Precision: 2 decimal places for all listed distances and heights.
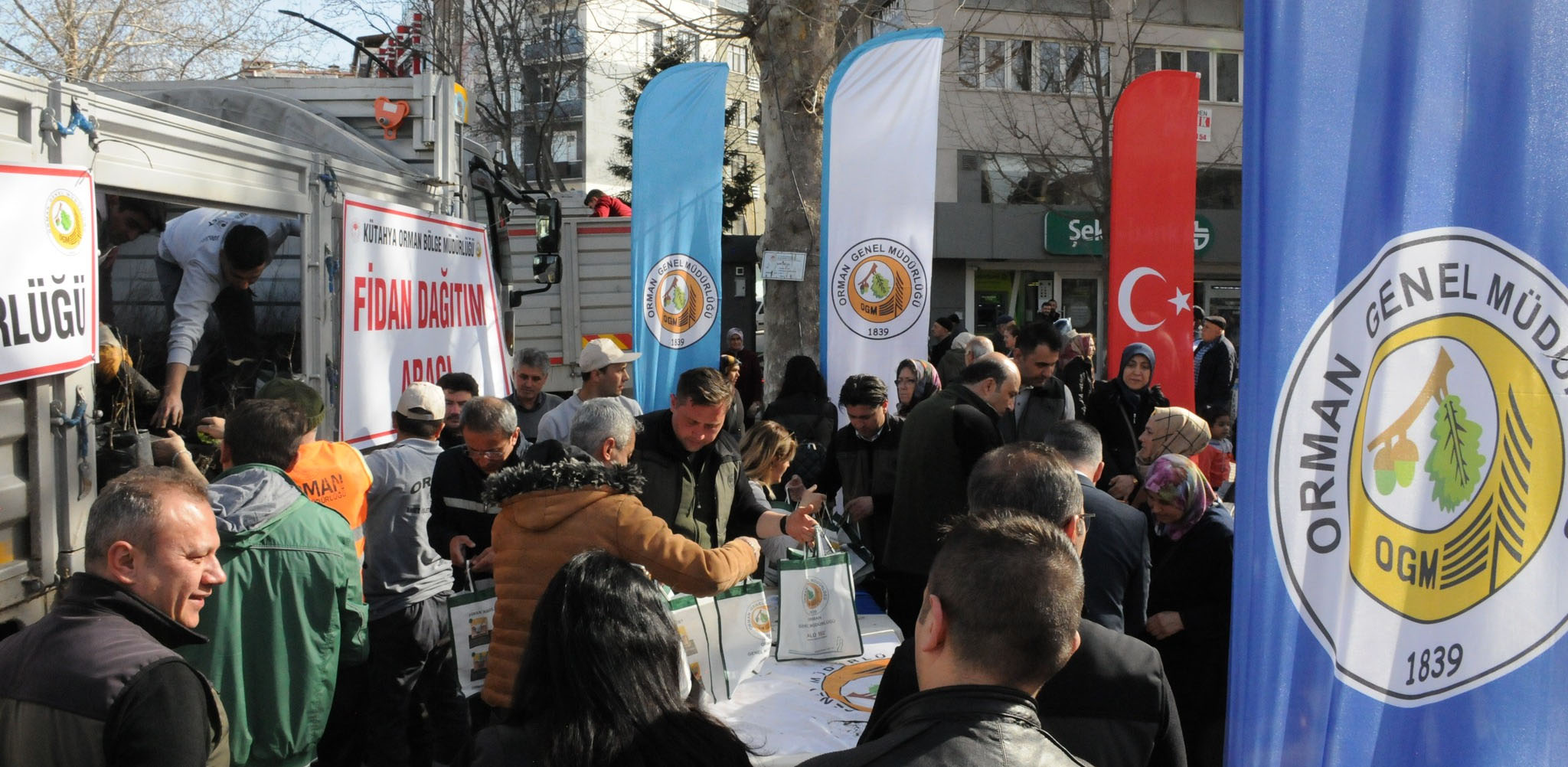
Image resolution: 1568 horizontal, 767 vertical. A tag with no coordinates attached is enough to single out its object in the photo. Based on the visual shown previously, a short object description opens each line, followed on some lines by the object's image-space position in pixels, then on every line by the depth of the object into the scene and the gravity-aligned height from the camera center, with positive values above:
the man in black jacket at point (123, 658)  2.25 -0.66
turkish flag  8.40 +0.71
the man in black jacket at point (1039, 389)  6.93 -0.43
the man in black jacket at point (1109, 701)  2.64 -0.85
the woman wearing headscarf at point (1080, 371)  8.49 -0.41
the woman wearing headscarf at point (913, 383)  7.84 -0.44
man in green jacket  3.55 -0.87
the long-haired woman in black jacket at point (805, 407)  7.53 -0.58
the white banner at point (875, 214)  8.06 +0.68
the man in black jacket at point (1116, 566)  3.64 -0.76
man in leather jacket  1.74 -0.52
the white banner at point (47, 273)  3.73 +0.12
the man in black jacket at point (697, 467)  4.39 -0.58
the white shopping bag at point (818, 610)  4.67 -1.15
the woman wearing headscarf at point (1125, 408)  6.96 -0.54
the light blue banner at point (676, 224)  8.49 +0.64
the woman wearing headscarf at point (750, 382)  12.73 -0.72
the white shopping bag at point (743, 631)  4.38 -1.16
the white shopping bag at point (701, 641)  4.25 -1.15
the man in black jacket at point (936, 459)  5.21 -0.63
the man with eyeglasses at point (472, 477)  4.76 -0.65
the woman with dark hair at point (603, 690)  2.23 -0.72
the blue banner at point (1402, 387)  2.50 -0.15
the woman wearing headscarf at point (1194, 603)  4.00 -0.96
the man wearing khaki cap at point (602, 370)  6.65 -0.31
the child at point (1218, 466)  5.64 -0.71
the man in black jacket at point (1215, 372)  11.41 -0.54
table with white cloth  3.88 -1.37
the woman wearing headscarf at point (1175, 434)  5.28 -0.52
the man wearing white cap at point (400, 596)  4.89 -1.15
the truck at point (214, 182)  3.97 +0.57
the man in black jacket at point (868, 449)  6.34 -0.72
